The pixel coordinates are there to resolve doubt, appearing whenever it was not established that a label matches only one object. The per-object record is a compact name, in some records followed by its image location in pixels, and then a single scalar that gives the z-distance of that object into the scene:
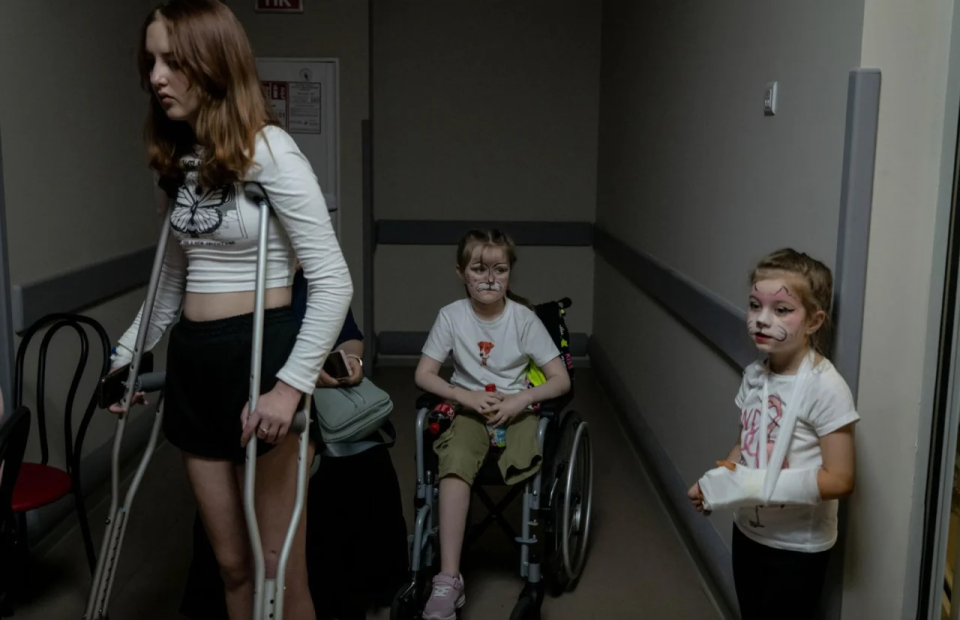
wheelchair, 2.62
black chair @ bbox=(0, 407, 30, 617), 1.72
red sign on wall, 4.86
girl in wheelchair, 2.65
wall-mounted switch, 2.36
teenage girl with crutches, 1.64
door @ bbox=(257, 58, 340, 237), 4.92
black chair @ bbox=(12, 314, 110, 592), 2.42
